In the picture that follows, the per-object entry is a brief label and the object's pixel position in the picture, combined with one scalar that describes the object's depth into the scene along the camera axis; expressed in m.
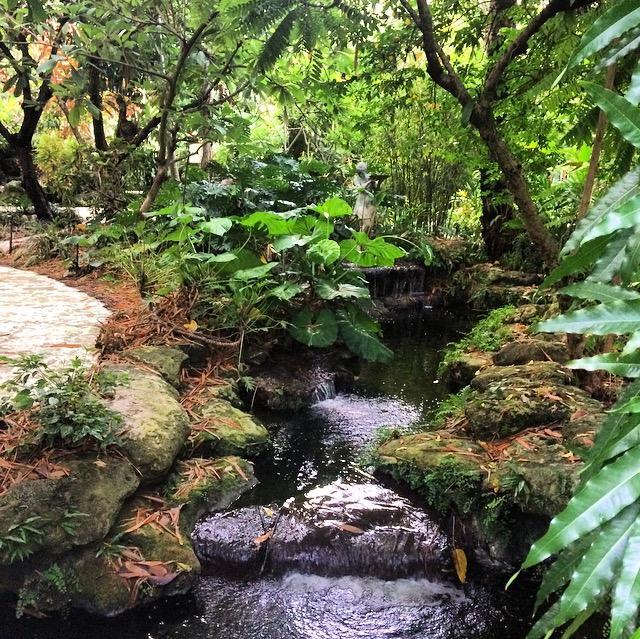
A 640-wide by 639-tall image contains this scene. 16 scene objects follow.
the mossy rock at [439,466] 2.69
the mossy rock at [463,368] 4.49
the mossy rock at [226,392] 3.56
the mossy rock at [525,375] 3.37
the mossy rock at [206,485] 2.63
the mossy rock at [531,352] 3.94
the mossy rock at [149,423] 2.55
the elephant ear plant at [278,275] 4.03
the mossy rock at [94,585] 2.12
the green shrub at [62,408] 2.29
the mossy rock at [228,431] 3.07
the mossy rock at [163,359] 3.38
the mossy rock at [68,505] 2.08
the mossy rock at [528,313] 5.29
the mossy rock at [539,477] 2.42
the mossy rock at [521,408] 2.97
